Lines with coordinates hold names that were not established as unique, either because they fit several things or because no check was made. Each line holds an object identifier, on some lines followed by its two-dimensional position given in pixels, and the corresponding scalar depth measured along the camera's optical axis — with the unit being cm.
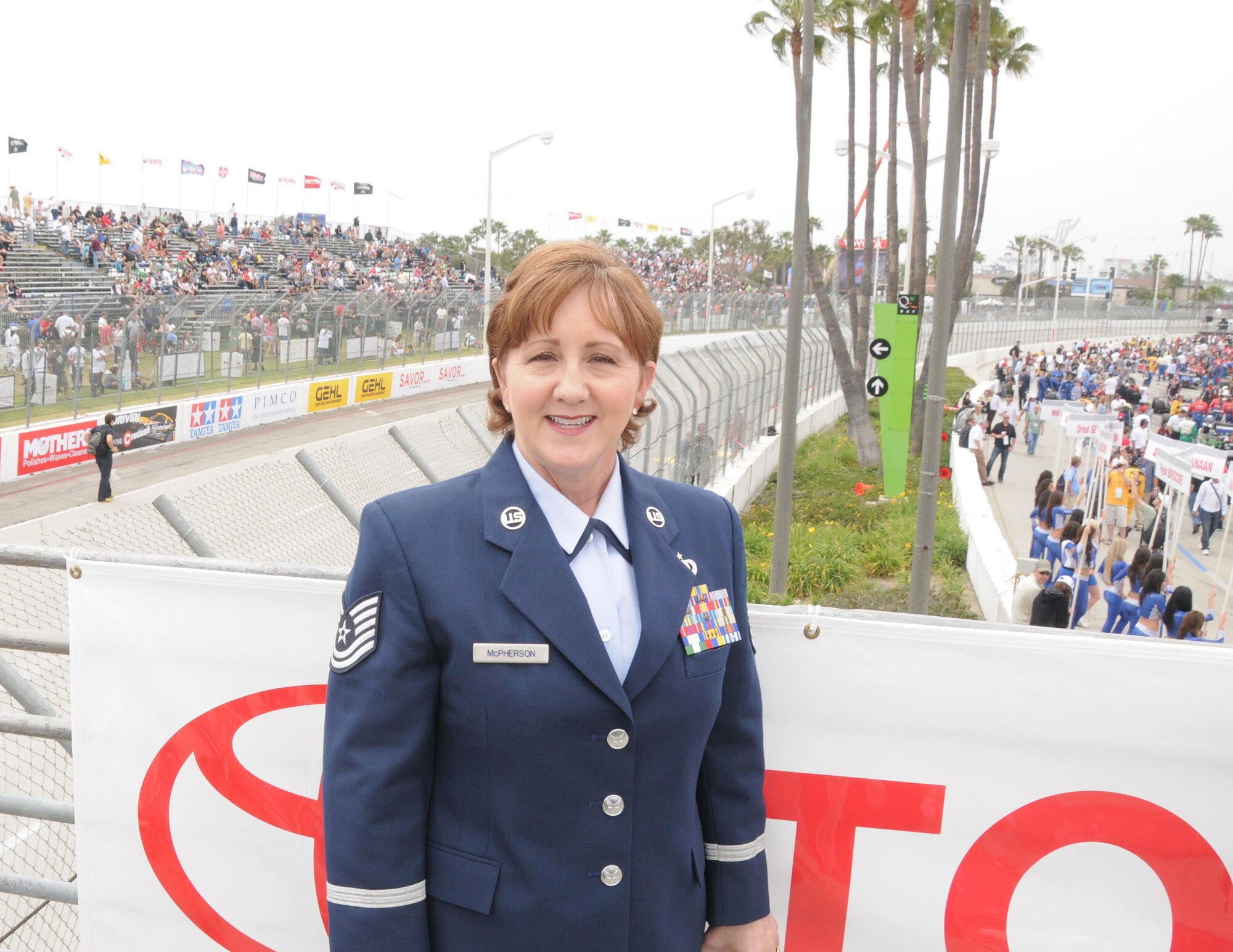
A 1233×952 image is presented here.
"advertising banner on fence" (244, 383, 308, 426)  2553
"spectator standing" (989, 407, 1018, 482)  2197
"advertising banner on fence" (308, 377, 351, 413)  2795
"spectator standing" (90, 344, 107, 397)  2066
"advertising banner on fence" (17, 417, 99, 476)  1900
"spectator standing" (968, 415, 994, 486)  2320
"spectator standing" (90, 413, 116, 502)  1614
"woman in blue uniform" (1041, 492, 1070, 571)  1348
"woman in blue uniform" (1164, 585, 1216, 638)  971
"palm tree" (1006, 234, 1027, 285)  11994
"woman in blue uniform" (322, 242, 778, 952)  179
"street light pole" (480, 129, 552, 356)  3294
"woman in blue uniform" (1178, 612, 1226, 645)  918
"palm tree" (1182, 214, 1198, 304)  14062
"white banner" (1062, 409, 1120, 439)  1587
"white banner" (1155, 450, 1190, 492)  1154
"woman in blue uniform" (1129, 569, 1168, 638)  1014
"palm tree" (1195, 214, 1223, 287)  13988
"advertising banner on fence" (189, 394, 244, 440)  2362
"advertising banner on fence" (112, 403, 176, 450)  2100
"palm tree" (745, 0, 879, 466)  2306
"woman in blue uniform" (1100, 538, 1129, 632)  1118
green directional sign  1902
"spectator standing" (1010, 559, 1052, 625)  1036
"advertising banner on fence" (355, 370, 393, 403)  2989
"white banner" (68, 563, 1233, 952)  220
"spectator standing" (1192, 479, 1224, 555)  1725
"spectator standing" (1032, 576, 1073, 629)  973
